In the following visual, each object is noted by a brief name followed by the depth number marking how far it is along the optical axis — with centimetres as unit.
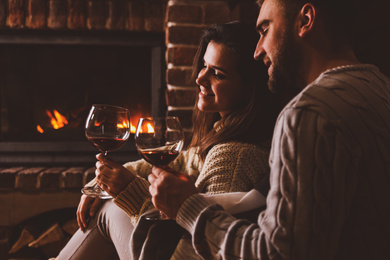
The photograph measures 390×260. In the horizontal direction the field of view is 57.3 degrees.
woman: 96
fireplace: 199
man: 52
